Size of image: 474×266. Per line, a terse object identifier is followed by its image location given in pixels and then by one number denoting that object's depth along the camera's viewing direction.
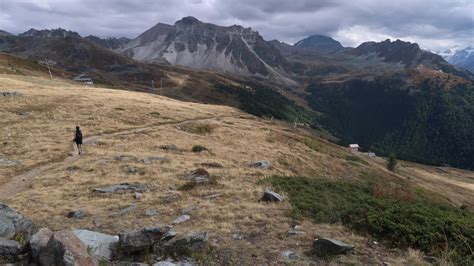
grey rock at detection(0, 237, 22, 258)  11.60
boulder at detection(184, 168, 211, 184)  28.11
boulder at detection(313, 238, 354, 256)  14.24
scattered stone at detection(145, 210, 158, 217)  19.89
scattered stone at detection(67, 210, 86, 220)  19.36
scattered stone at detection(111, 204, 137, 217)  19.88
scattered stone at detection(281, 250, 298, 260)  14.10
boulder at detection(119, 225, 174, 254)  13.12
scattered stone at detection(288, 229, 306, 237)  16.57
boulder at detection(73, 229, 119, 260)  12.86
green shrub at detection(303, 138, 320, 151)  64.09
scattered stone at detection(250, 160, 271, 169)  38.41
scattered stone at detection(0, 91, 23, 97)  68.64
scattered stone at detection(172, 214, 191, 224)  18.64
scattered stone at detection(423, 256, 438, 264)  14.16
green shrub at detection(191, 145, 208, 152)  43.97
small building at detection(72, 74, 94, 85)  178.27
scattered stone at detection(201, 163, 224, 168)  35.53
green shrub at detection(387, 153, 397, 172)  95.94
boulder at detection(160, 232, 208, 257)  13.57
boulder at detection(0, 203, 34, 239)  13.19
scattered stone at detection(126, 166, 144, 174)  31.08
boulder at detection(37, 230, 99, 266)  10.37
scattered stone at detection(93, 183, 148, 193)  25.58
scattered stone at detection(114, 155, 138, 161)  35.62
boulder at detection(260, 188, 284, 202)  22.83
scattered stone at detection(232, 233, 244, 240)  16.20
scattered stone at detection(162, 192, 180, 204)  22.89
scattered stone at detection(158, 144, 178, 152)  43.28
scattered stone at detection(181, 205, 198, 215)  20.27
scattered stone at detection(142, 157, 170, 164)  35.20
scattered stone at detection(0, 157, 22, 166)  32.09
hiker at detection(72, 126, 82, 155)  37.47
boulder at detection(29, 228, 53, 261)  11.02
